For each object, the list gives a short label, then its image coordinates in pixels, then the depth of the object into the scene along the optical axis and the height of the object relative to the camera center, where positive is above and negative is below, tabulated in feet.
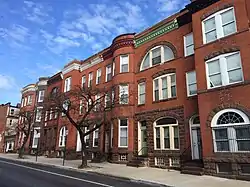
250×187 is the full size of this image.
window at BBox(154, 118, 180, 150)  56.54 +2.60
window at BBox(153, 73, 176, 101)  60.13 +15.21
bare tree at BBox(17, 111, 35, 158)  91.19 +12.16
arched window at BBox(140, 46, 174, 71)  63.26 +24.75
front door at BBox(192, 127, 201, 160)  51.11 +0.33
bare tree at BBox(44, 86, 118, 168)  59.68 +11.50
